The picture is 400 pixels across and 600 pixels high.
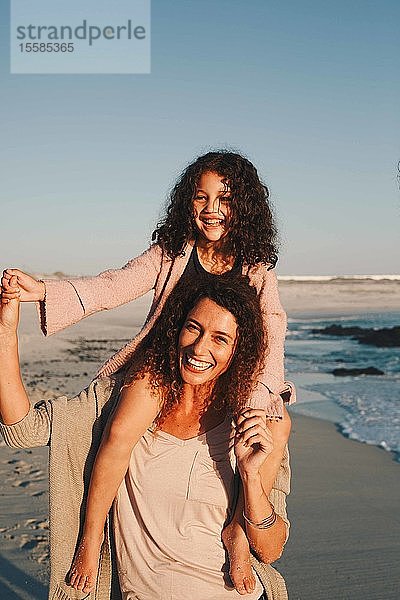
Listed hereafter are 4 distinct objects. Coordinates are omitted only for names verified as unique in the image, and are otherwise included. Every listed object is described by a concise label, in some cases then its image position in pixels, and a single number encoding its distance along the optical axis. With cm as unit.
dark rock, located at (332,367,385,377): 1397
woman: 266
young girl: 268
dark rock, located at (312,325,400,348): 2148
